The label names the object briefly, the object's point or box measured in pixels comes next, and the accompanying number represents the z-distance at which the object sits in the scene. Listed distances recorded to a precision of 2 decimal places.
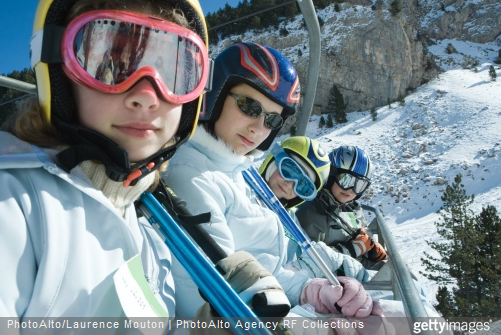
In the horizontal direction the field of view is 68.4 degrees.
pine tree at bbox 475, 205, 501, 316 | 14.70
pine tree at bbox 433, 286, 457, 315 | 13.96
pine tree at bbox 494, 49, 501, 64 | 62.47
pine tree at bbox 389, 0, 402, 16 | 59.88
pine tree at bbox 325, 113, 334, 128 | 49.44
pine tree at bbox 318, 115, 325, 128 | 50.00
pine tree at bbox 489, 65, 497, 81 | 50.77
